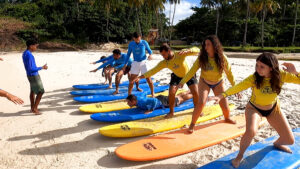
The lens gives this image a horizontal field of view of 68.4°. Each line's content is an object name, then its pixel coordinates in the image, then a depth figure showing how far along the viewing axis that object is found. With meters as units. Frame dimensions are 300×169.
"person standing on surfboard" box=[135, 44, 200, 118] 4.89
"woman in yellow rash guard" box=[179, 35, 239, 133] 3.96
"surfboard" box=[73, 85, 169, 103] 7.02
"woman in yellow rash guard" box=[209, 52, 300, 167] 2.82
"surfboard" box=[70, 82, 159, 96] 7.85
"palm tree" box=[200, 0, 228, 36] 42.70
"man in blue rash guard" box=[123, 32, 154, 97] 6.95
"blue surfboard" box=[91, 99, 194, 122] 5.18
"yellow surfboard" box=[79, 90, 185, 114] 5.96
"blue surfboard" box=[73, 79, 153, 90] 8.90
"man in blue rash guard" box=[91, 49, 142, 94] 7.88
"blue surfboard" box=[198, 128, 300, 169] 3.01
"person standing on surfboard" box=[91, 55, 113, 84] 8.63
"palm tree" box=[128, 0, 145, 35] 27.55
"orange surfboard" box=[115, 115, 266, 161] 3.52
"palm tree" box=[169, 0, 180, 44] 35.22
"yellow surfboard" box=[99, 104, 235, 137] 4.40
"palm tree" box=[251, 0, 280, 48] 27.61
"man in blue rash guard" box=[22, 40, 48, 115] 5.35
